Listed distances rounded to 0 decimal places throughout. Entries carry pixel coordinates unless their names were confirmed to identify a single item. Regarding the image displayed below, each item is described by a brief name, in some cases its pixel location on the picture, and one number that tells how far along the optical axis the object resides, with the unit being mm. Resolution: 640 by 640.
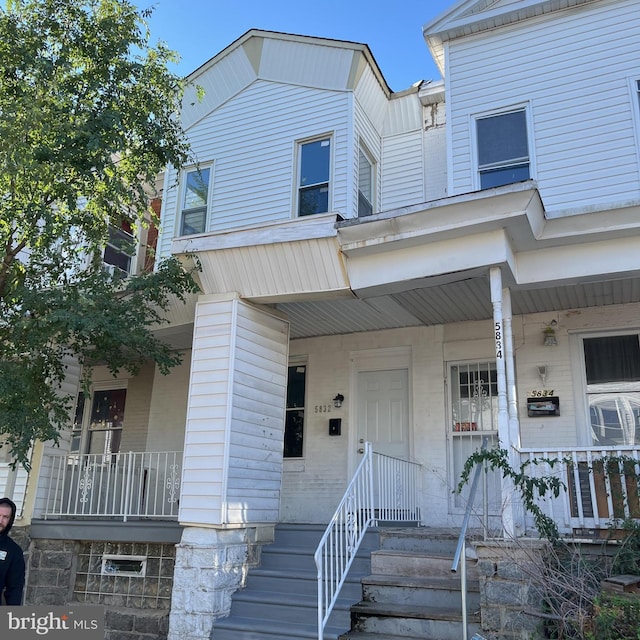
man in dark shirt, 4855
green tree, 7250
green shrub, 4133
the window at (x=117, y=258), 12375
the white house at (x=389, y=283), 6758
